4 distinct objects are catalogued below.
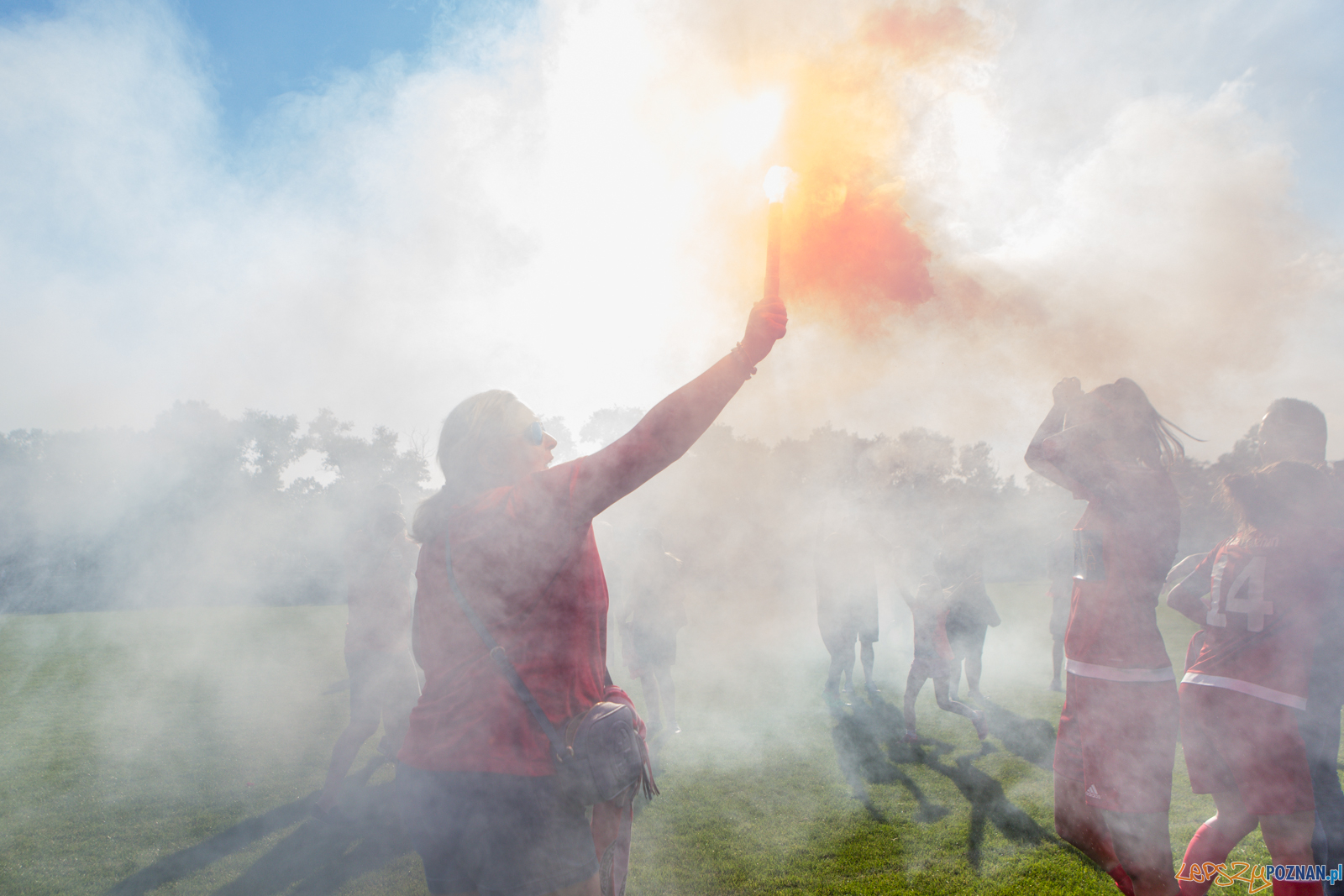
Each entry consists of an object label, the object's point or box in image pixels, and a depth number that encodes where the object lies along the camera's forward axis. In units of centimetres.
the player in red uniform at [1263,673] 212
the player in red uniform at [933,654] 523
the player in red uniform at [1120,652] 195
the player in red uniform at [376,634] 407
